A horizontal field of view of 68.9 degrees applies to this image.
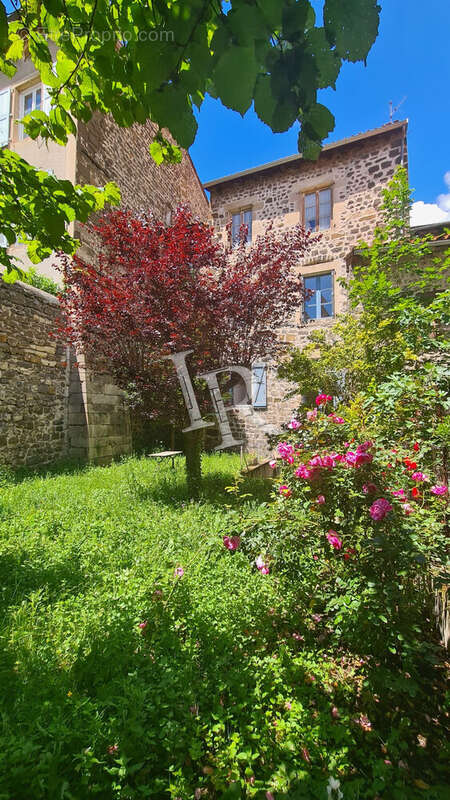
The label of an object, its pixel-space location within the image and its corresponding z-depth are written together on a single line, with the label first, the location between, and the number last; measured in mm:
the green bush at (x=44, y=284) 6758
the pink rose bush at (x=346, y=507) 1996
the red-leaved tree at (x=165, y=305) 4504
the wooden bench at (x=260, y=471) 6422
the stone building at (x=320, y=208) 9477
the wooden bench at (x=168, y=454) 6501
